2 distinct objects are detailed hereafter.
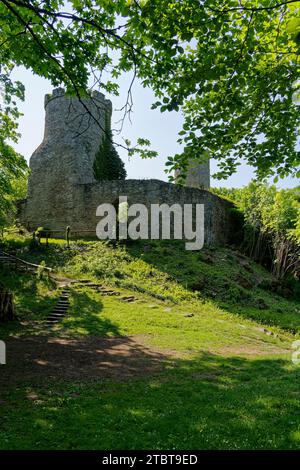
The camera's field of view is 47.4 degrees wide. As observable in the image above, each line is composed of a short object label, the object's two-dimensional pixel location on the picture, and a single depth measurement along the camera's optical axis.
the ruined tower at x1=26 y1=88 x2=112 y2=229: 28.58
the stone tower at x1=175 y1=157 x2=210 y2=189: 37.53
